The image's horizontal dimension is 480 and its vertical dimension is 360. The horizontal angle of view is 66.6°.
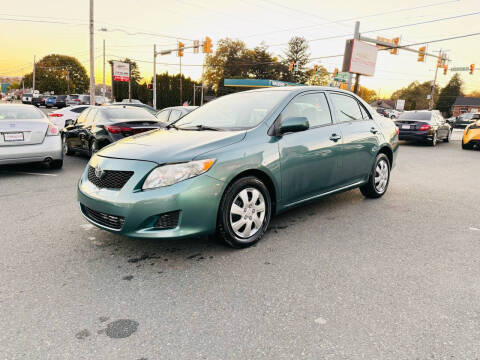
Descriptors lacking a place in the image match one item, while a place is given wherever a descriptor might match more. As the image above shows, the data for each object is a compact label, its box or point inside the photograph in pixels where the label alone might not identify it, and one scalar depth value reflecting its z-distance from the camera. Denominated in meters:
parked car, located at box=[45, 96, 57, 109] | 44.45
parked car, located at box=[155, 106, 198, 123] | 10.78
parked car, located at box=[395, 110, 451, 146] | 14.90
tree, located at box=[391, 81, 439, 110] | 115.88
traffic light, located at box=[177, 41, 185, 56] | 26.31
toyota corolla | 3.12
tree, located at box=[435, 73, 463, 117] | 98.94
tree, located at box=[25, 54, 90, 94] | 98.25
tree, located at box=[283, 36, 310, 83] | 78.38
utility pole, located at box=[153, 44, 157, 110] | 30.52
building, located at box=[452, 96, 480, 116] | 96.50
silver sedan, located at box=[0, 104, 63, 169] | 6.81
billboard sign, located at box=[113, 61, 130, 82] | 41.03
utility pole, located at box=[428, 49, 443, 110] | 27.42
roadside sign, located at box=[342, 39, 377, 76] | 26.20
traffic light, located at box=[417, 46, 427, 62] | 25.41
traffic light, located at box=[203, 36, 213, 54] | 24.03
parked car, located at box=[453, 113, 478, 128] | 32.34
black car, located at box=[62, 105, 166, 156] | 8.10
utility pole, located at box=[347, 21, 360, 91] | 23.09
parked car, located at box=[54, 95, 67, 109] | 43.13
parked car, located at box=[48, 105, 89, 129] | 13.59
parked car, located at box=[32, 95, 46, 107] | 46.87
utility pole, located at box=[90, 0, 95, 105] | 22.25
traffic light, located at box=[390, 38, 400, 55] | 23.47
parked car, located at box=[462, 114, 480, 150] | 13.98
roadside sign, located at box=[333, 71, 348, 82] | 38.06
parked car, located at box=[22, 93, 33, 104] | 49.08
